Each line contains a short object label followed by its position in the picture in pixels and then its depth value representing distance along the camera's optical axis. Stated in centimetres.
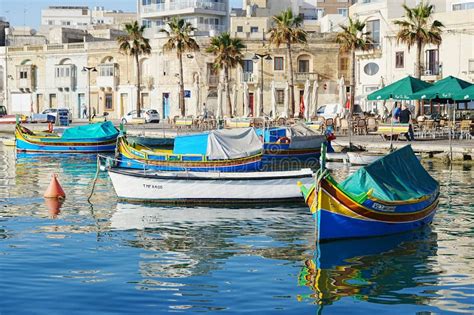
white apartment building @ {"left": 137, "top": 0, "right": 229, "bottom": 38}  8656
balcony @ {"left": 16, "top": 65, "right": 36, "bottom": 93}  8888
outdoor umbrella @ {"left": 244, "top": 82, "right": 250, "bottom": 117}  6318
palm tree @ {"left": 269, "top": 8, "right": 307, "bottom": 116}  6625
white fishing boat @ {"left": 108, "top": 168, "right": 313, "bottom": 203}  2578
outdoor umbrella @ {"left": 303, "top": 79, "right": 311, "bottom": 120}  5694
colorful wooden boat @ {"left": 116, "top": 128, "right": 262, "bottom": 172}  3119
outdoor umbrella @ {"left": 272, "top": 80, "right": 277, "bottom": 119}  6062
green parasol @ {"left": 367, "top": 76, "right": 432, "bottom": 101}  4319
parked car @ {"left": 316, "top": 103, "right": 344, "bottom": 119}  6266
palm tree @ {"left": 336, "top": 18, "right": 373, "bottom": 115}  6162
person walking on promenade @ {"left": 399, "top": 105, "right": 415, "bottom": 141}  4647
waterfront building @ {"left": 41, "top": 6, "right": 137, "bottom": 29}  12394
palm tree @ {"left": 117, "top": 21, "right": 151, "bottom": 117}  7612
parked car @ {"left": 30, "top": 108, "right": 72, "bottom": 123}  7476
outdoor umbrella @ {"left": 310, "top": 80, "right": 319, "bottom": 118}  5834
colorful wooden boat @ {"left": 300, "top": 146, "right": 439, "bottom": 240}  1903
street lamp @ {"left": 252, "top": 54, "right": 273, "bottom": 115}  6351
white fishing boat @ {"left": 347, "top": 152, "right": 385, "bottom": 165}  3694
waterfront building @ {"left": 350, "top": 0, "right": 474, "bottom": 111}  6259
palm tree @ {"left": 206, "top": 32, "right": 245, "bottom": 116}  7044
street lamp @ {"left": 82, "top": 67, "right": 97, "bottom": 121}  8488
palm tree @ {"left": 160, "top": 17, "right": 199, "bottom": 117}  7250
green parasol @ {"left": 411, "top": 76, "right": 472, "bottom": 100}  4175
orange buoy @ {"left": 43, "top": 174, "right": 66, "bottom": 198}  2845
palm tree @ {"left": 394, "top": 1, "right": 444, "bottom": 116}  5612
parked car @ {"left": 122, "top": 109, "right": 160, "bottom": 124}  7250
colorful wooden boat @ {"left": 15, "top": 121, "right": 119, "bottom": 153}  4831
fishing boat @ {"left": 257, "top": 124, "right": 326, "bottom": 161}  3825
